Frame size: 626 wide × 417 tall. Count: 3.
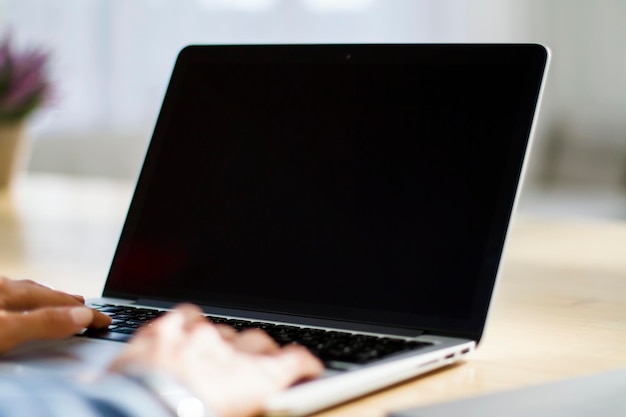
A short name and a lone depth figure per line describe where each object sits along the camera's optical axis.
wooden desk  1.03
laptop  1.08
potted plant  2.46
